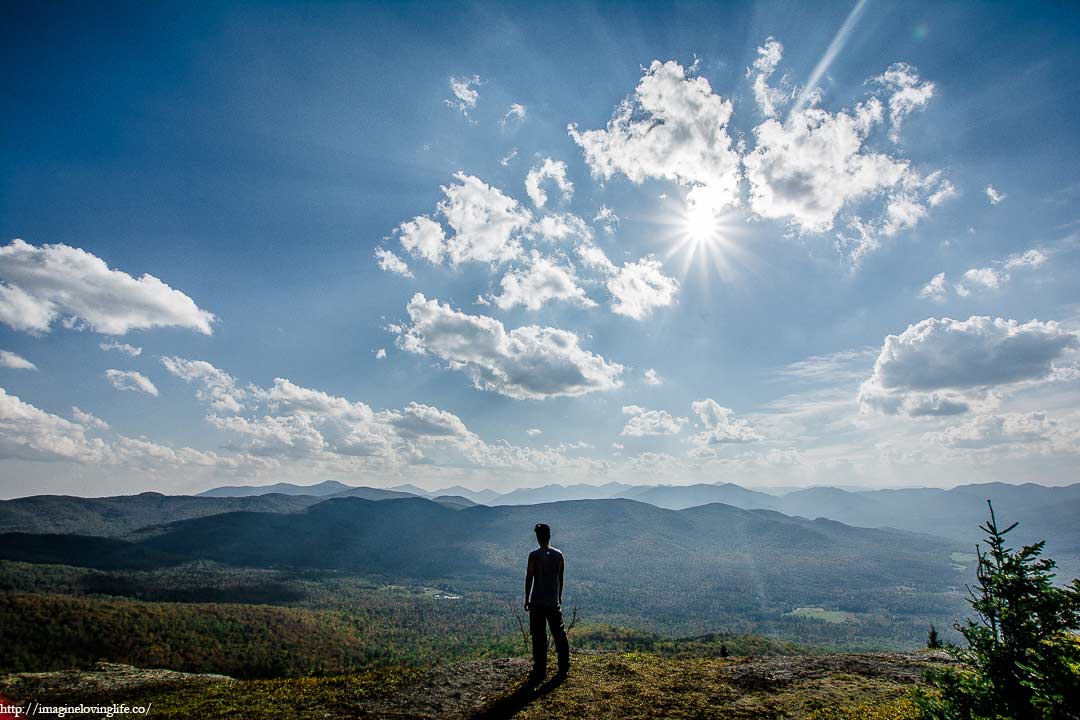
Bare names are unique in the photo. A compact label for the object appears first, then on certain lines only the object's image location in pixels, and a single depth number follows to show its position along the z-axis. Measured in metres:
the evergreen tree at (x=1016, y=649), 5.46
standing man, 10.83
